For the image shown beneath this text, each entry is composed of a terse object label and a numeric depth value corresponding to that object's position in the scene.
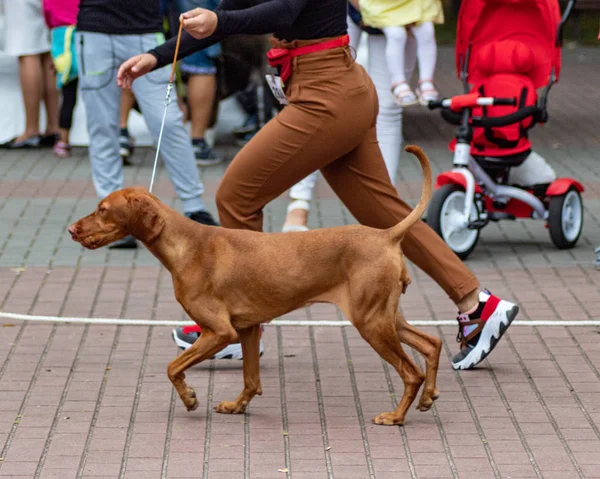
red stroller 14.45
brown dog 8.82
